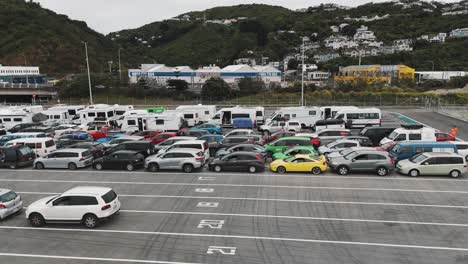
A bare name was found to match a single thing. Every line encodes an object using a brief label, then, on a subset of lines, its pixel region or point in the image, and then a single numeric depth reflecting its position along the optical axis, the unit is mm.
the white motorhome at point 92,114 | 39875
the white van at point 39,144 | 25359
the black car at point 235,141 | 25392
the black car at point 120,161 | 22203
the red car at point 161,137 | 28836
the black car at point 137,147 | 24480
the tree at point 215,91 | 65188
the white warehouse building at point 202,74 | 77000
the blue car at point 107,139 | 29031
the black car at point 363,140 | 24842
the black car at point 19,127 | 36594
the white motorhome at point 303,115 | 35406
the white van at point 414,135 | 24125
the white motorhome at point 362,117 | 33875
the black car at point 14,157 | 23312
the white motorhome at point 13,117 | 39281
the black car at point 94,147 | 24391
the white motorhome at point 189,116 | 37819
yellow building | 76562
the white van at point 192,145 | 22875
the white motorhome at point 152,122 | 33875
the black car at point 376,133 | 27281
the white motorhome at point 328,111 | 36906
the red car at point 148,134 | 30212
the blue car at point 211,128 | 31688
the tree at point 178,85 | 72181
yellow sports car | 20141
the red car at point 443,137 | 24561
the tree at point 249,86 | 69625
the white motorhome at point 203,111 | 38906
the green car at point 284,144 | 23922
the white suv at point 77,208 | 13477
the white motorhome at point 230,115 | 36219
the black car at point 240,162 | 20797
